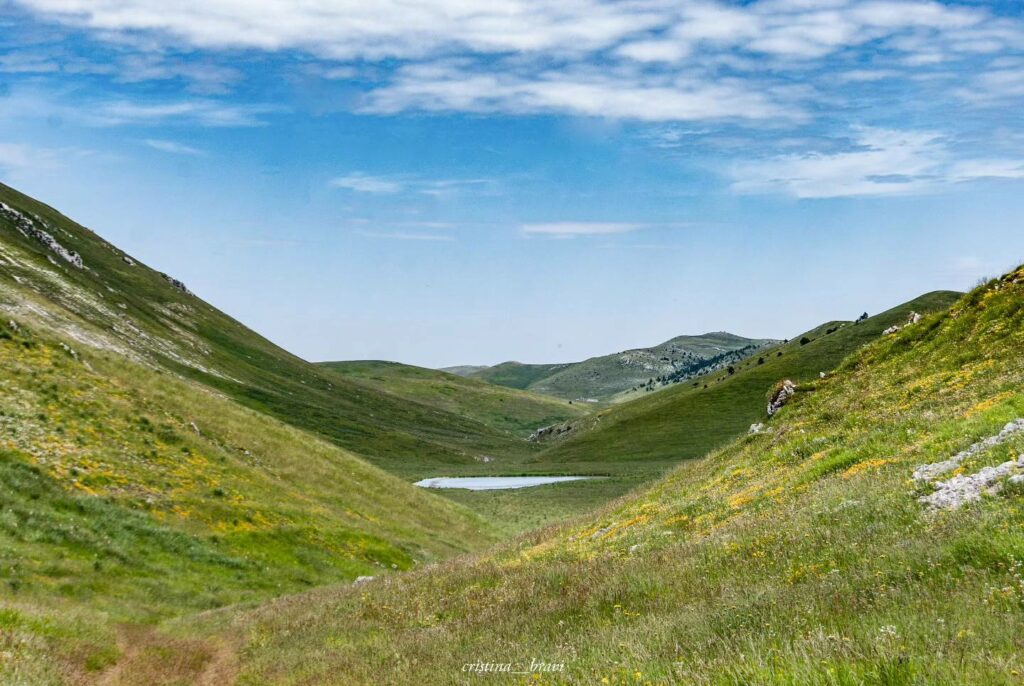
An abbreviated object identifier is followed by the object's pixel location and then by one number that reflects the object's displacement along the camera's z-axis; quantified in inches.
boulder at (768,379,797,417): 1704.0
